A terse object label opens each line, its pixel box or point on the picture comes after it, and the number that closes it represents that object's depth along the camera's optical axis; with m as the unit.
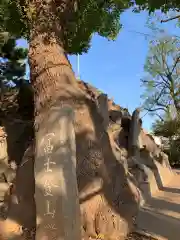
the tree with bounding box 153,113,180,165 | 11.89
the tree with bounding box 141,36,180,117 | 18.47
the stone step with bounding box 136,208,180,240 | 3.05
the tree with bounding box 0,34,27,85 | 7.41
